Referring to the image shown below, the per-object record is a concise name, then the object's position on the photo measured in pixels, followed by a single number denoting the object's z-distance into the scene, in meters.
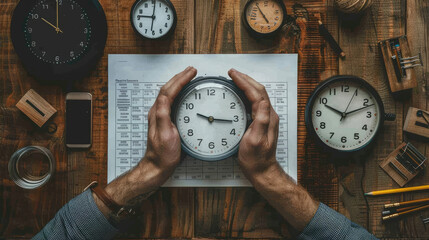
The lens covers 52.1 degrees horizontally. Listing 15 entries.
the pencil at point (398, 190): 0.73
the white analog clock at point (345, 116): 0.71
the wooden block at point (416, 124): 0.72
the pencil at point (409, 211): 0.73
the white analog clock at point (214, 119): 0.69
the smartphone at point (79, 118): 0.73
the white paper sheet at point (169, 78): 0.73
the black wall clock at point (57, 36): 0.72
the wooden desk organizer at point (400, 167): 0.72
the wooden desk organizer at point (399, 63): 0.72
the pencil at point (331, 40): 0.73
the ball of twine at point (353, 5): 0.70
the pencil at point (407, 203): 0.73
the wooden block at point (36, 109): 0.73
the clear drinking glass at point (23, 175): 0.71
